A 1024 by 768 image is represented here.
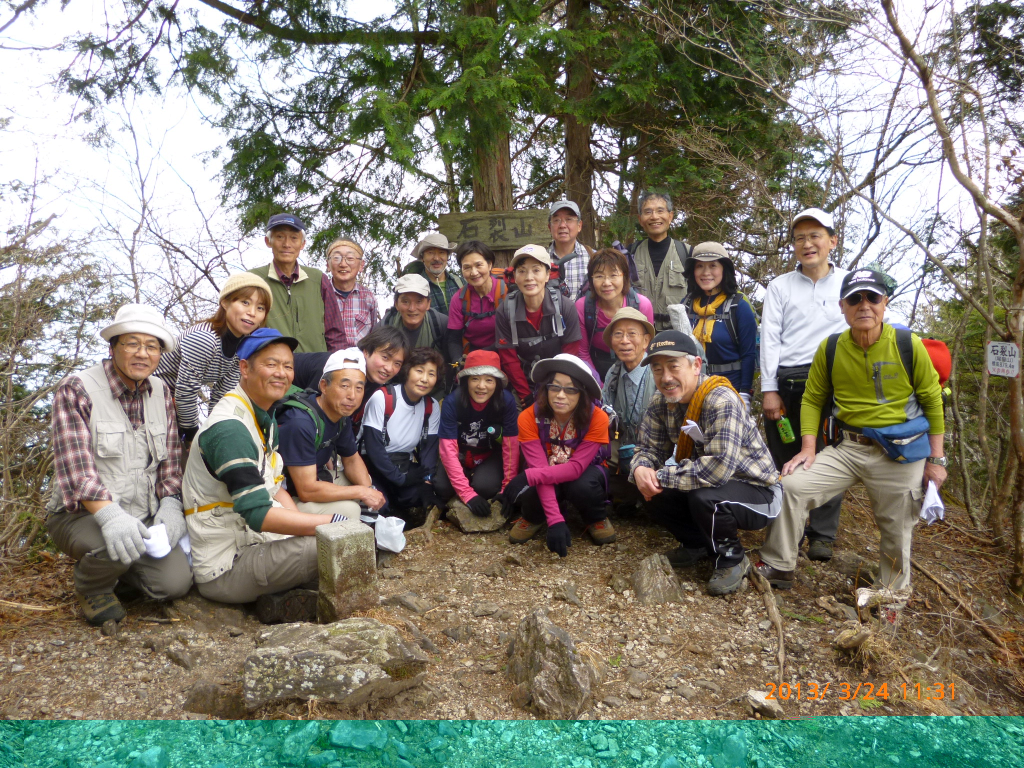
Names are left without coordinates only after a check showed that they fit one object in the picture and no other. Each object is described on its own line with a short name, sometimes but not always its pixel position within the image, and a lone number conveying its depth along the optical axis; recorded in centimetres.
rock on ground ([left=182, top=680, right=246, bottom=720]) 279
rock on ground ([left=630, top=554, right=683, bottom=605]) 391
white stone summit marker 330
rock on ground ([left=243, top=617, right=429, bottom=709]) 264
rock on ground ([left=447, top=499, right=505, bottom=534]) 497
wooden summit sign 642
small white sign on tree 395
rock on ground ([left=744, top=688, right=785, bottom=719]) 287
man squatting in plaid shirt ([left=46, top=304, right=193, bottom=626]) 331
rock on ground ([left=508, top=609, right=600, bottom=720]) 284
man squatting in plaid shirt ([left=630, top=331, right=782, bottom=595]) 388
